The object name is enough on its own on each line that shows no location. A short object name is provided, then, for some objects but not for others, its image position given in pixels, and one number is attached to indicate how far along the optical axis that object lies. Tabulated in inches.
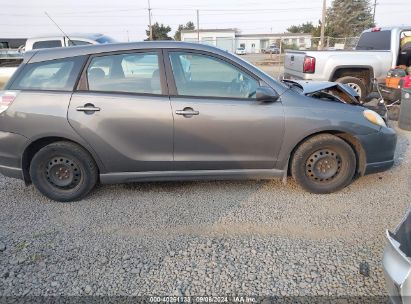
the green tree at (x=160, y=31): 2248.0
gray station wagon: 142.6
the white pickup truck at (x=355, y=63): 315.6
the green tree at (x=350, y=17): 2337.6
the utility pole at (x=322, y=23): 1065.1
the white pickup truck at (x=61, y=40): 357.1
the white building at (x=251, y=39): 1889.8
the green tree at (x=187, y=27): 3170.8
